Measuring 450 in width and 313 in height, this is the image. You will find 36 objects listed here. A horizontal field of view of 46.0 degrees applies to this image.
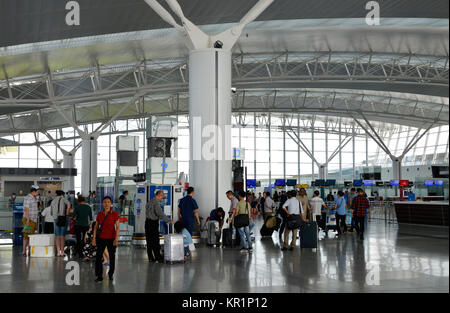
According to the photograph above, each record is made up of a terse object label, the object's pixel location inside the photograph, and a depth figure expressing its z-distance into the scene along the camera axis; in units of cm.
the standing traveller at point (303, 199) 1476
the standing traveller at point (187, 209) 1359
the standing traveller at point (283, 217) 1483
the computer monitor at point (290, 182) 3971
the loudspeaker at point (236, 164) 2190
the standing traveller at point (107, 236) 916
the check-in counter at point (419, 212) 2136
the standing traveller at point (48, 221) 1356
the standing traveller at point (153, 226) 1125
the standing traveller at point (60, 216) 1294
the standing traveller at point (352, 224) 1915
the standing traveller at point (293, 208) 1331
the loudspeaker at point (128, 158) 2123
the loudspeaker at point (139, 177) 1905
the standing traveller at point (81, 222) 1270
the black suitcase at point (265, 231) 1738
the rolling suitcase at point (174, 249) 1110
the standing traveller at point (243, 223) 1322
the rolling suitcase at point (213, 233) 1480
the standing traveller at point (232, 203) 1435
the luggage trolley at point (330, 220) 1874
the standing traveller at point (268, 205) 1822
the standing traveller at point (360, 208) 1681
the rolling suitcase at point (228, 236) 1453
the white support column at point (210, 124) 1617
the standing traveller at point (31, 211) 1402
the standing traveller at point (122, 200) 1712
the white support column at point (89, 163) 3853
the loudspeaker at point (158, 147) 1681
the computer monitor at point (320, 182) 3834
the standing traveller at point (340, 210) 1812
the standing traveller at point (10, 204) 1906
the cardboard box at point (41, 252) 1295
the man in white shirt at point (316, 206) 1800
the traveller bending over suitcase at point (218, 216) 1482
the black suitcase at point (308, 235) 1370
